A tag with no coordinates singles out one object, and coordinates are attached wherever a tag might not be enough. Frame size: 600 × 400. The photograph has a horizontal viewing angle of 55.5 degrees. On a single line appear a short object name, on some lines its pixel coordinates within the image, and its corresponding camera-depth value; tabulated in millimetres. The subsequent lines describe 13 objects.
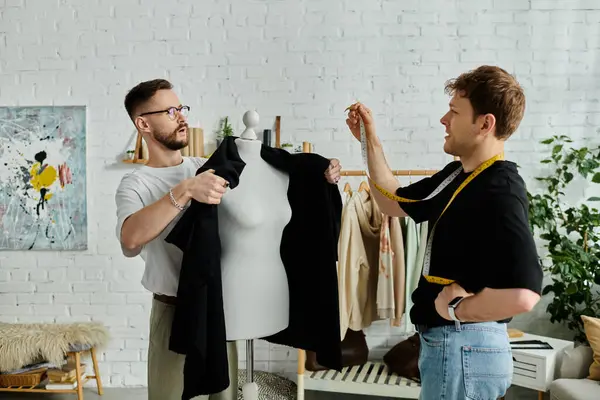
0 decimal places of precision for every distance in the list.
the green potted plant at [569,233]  3568
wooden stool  3764
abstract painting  4246
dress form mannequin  1962
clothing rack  3393
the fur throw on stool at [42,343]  3664
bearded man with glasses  1849
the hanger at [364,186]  3631
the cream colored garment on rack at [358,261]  3455
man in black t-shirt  1537
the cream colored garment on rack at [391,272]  3436
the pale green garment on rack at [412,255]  3490
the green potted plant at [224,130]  4082
